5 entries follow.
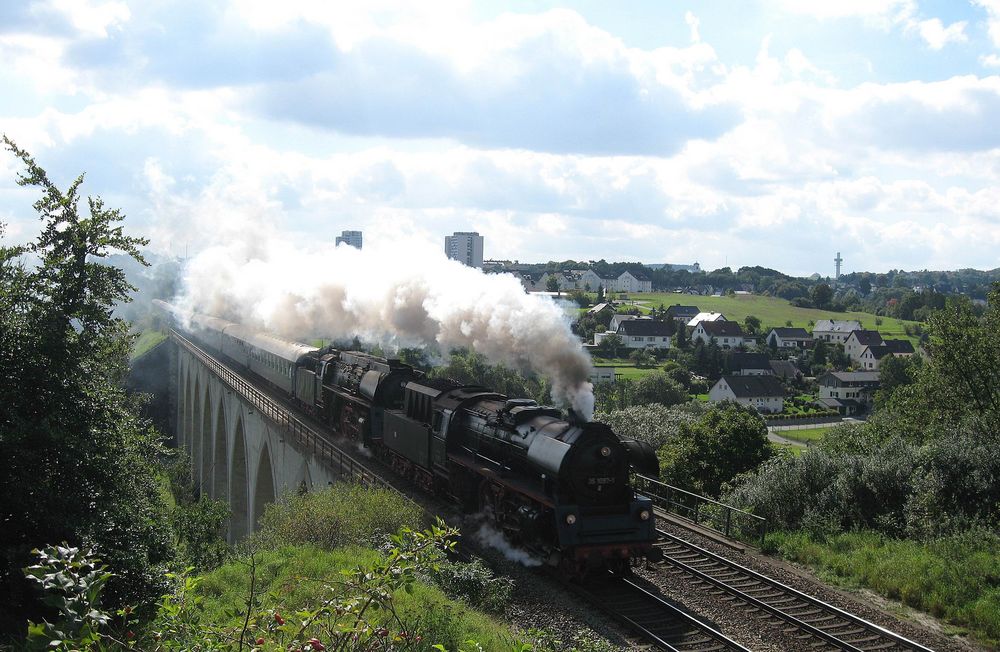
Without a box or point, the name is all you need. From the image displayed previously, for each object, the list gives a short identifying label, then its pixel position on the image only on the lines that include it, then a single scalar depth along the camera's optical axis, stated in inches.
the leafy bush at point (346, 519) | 675.4
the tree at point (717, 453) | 951.6
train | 580.1
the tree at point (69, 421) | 500.4
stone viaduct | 1077.8
